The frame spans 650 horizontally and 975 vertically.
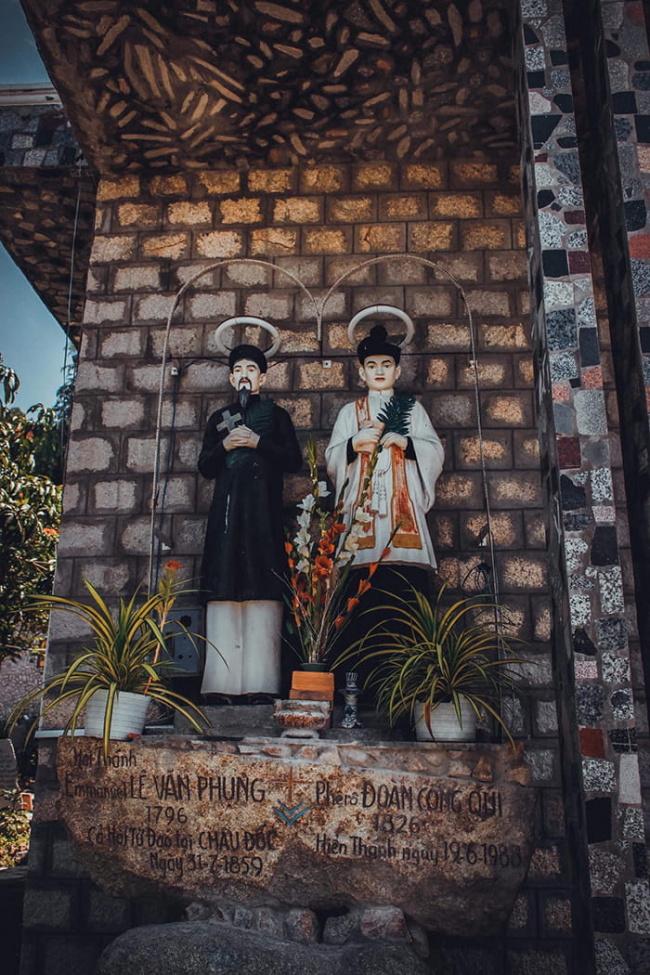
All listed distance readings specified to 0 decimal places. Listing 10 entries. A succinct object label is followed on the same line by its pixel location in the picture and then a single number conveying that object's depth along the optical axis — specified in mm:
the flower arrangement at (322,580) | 4695
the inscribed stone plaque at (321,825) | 3984
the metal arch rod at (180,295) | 5906
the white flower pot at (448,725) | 4297
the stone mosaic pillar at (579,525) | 3680
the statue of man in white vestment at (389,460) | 4996
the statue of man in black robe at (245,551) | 5051
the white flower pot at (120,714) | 4332
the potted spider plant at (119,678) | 4328
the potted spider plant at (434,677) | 4289
